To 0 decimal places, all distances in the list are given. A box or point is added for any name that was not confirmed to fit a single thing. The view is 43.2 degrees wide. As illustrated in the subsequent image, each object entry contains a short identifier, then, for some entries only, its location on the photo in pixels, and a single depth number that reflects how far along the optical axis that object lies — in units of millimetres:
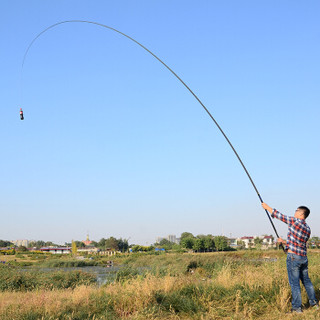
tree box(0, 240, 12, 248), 182650
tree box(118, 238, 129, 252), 125500
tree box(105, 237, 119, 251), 124562
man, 6703
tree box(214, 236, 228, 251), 113938
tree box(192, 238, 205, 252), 116125
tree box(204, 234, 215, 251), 114812
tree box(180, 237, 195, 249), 117938
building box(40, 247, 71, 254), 140375
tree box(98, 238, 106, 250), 162750
